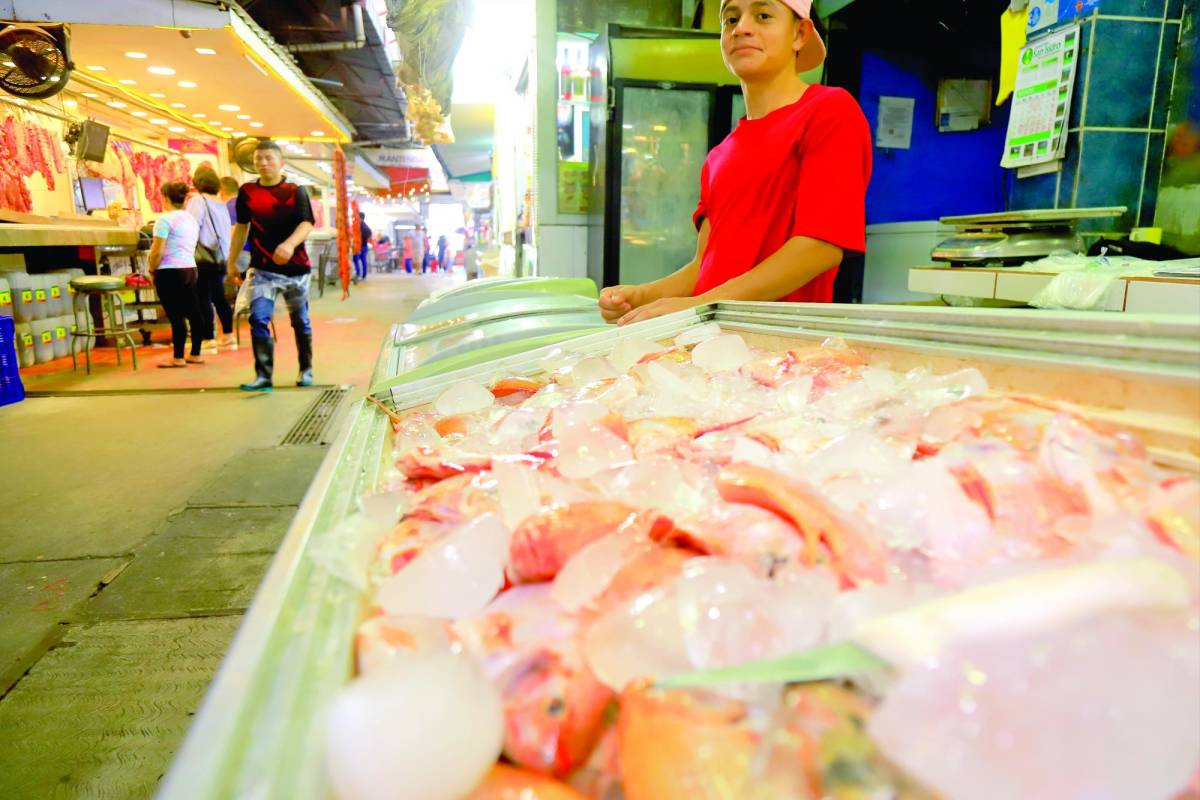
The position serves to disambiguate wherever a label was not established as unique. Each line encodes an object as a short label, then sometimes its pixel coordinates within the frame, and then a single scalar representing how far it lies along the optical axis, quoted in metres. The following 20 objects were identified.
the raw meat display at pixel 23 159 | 9.19
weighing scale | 2.94
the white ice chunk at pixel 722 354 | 1.39
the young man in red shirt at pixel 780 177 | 1.92
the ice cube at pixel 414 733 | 0.41
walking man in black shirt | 5.12
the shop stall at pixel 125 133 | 7.00
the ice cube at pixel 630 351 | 1.49
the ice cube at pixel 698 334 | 1.66
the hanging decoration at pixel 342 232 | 14.30
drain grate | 4.38
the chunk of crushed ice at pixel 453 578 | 0.60
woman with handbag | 6.85
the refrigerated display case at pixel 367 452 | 0.40
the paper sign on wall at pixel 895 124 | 5.56
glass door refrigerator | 5.20
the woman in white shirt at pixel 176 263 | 6.47
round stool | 6.33
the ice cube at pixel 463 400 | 1.28
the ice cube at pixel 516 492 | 0.73
